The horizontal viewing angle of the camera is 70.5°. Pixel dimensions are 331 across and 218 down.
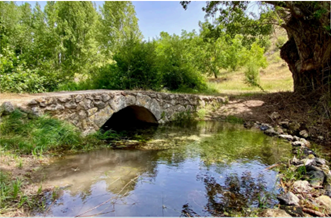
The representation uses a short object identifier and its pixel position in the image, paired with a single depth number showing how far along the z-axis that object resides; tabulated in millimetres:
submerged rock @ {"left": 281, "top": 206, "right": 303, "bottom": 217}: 2961
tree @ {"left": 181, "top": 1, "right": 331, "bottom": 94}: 7445
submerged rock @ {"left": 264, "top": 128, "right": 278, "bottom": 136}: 7433
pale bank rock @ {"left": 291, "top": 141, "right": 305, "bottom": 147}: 6195
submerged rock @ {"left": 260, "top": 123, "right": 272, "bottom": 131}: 8071
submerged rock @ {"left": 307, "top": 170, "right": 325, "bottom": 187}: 3868
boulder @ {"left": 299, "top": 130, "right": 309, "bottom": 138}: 7143
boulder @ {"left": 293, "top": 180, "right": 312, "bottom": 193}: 3674
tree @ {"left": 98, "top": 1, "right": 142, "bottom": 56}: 21109
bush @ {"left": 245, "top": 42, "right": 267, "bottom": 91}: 15586
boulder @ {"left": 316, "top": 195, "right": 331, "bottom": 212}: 3156
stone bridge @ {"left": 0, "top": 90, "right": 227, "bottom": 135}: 5358
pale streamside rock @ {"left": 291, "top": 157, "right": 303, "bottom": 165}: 4745
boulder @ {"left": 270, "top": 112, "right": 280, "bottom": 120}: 8719
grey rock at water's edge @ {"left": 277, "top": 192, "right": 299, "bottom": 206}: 3211
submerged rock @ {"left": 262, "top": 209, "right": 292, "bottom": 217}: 2873
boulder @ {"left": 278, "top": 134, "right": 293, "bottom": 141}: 6859
